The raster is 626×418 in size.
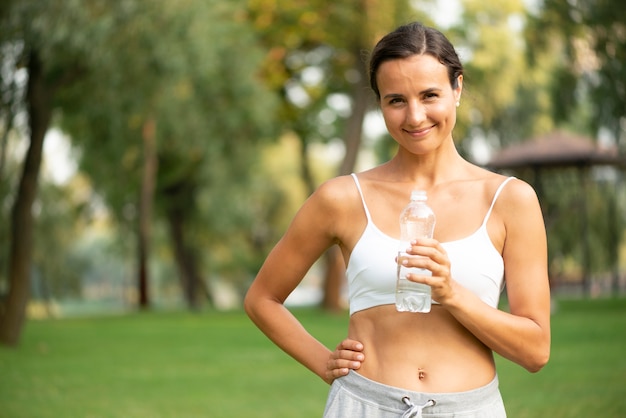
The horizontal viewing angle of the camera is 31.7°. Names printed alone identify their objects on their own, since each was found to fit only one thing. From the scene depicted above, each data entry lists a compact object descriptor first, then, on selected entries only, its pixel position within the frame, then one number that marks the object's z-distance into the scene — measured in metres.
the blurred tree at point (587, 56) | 20.78
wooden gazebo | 25.94
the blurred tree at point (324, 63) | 26.98
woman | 2.70
